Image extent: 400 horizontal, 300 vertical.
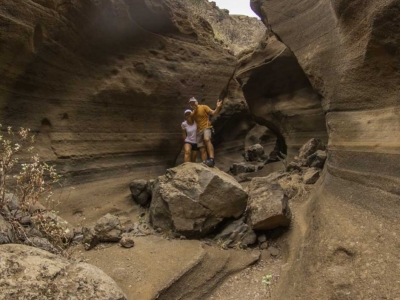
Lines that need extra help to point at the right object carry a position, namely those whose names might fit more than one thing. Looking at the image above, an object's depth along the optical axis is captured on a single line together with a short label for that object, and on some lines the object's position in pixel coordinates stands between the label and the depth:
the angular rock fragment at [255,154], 14.05
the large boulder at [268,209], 4.62
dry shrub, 3.22
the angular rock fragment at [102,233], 4.41
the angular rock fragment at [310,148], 7.81
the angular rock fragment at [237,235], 4.63
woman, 6.93
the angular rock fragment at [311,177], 6.18
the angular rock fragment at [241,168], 10.87
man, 6.92
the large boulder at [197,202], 4.76
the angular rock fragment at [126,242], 4.32
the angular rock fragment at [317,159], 6.82
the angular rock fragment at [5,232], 2.88
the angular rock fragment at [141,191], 6.44
